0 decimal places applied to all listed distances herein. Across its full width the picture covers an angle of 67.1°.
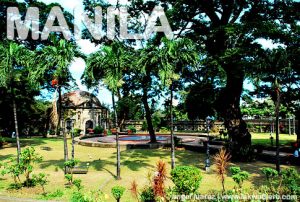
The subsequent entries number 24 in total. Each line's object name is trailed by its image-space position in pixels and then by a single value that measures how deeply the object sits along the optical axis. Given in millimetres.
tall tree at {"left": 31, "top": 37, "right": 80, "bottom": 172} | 10720
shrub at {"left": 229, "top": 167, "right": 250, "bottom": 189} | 7010
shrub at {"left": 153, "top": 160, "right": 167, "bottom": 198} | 6815
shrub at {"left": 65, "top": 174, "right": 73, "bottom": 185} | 8886
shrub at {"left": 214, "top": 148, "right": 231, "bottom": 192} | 7100
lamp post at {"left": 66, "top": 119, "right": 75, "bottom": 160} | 11976
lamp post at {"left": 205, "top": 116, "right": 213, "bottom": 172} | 11818
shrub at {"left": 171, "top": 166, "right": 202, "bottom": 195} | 7315
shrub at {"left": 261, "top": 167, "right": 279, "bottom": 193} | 7445
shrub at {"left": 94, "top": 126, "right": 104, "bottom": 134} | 31457
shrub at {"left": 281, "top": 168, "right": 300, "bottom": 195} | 6748
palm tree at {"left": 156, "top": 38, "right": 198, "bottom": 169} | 10311
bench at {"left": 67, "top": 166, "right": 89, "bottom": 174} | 11586
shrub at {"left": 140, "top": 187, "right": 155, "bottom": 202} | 7131
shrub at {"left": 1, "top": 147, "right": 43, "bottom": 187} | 9174
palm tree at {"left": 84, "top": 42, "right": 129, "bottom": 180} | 10500
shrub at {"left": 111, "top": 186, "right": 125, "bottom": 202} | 6913
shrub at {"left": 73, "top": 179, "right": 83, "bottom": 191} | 7931
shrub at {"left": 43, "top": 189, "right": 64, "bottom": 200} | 8294
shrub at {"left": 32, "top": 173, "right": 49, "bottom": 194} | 8935
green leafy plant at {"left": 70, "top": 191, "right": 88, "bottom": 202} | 5857
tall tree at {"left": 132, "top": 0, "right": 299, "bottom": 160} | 12013
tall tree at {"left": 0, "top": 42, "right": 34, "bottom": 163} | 11684
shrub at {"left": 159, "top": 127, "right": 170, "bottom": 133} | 33183
